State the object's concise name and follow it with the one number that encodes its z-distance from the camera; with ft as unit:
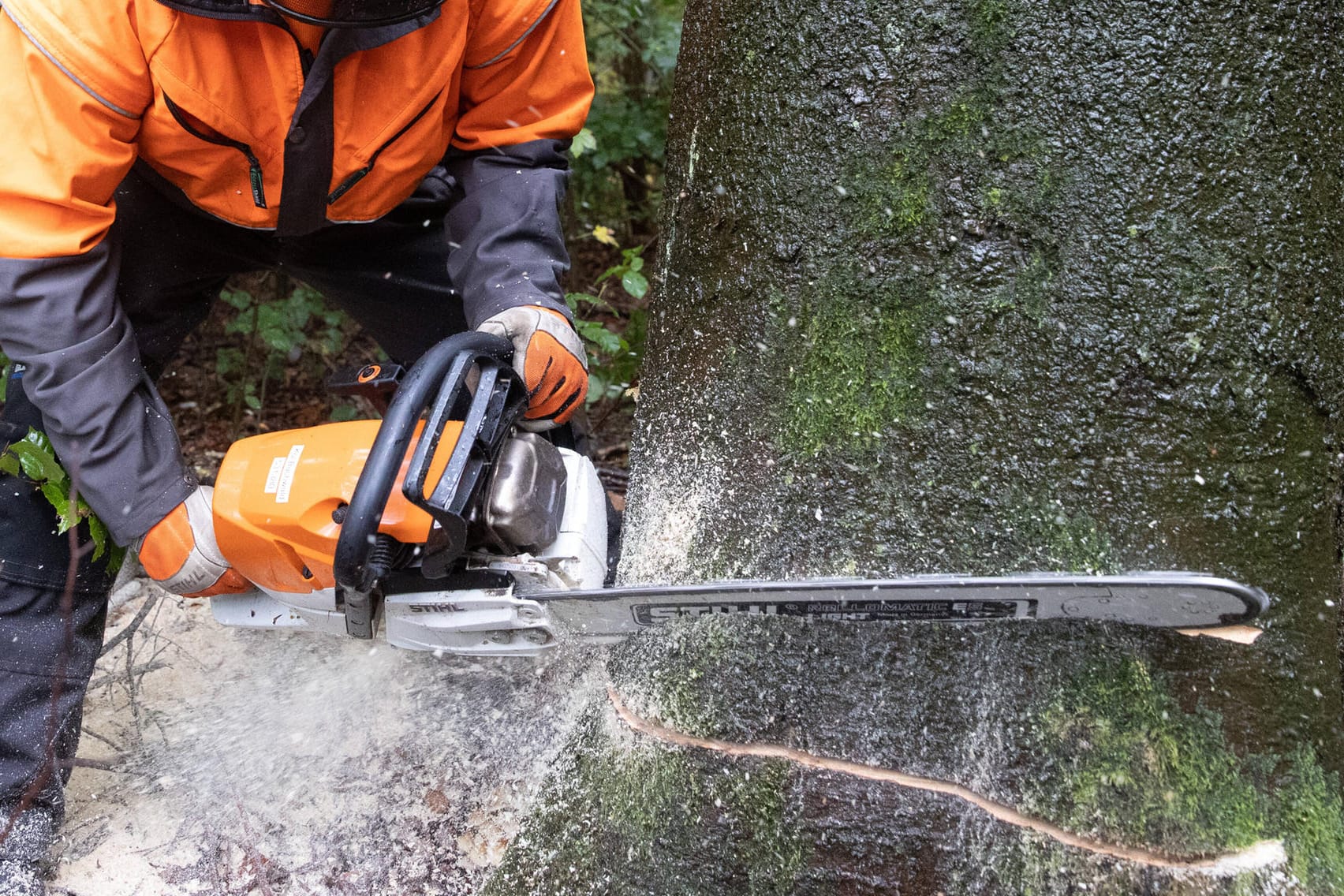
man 5.40
